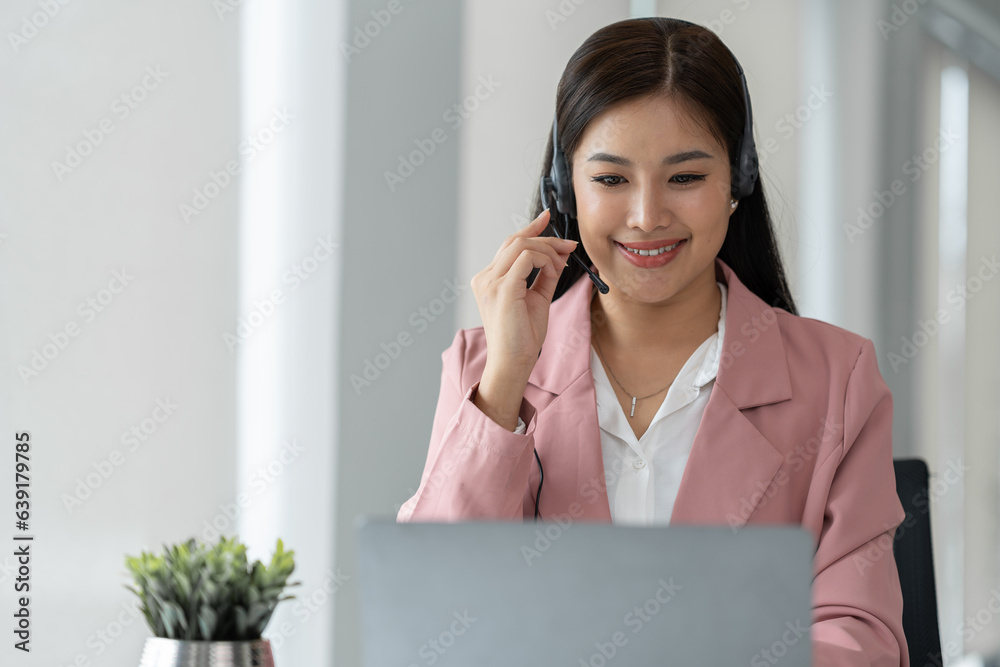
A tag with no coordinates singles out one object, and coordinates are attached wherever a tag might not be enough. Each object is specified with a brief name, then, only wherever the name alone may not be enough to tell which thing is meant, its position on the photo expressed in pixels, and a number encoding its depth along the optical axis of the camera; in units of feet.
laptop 8.51
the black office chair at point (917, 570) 9.61
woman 9.52
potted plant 8.76
